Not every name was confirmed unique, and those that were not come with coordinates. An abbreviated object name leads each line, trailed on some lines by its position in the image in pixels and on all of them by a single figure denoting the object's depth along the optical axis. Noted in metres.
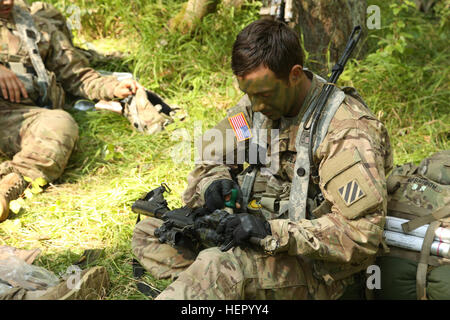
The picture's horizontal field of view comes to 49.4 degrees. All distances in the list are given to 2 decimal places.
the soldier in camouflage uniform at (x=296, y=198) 2.37
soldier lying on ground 4.45
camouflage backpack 2.47
